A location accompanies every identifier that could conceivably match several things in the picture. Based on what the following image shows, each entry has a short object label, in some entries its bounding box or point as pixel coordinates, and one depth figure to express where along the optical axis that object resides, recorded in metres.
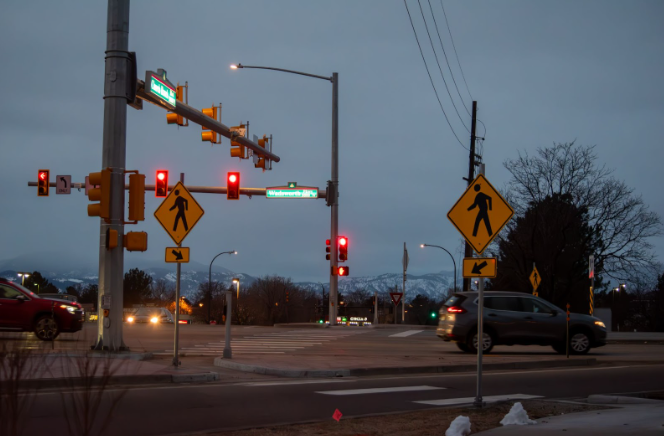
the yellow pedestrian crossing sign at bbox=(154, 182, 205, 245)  13.22
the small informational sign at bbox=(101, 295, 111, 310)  15.02
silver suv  19.20
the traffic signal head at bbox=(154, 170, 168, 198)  28.67
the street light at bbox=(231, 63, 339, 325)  33.00
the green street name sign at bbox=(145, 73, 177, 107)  17.70
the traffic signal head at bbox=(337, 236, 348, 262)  33.50
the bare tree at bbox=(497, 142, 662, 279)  42.91
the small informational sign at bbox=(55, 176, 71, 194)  30.16
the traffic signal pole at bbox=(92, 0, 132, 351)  15.09
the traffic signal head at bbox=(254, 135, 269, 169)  27.27
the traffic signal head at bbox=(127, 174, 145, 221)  15.04
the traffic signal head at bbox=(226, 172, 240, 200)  29.97
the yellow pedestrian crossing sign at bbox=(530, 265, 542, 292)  31.91
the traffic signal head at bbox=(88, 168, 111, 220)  15.01
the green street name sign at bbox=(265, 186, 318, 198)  32.47
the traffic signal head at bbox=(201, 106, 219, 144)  23.58
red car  18.08
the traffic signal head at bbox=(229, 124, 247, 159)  24.47
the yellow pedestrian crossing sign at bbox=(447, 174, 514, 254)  9.38
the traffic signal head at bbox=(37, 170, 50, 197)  29.25
